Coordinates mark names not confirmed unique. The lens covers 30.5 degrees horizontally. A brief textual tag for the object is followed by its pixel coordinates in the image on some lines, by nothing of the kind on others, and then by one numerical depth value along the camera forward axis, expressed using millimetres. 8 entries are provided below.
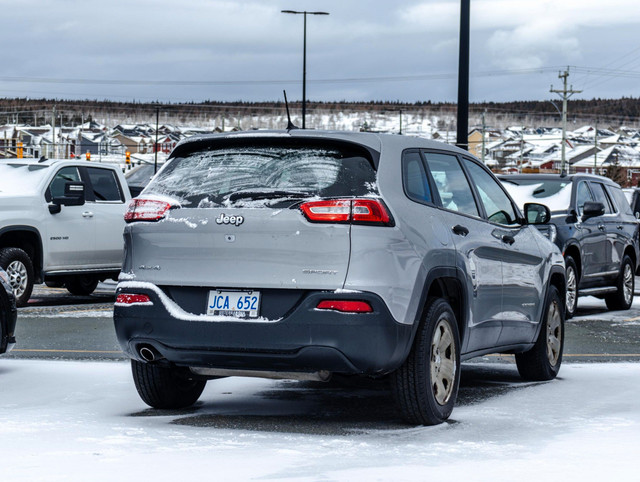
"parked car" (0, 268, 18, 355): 8766
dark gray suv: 14742
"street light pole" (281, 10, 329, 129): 53028
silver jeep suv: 6355
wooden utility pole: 101525
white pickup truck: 15297
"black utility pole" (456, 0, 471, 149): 20156
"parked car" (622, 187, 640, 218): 25094
